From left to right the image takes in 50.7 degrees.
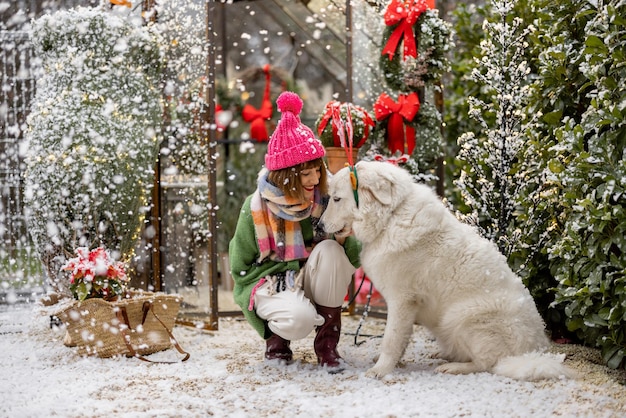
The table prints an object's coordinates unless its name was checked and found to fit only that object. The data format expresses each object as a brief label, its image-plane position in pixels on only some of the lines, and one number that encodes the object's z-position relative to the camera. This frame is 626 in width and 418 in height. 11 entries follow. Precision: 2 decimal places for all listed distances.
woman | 3.40
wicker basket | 3.82
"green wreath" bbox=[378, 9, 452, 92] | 4.66
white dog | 3.20
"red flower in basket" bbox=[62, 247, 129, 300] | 3.90
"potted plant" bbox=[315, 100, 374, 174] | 4.40
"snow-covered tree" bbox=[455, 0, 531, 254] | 4.05
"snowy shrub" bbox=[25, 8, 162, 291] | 4.47
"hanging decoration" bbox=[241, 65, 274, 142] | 5.57
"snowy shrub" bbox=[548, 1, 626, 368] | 3.10
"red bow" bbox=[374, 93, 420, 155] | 4.70
